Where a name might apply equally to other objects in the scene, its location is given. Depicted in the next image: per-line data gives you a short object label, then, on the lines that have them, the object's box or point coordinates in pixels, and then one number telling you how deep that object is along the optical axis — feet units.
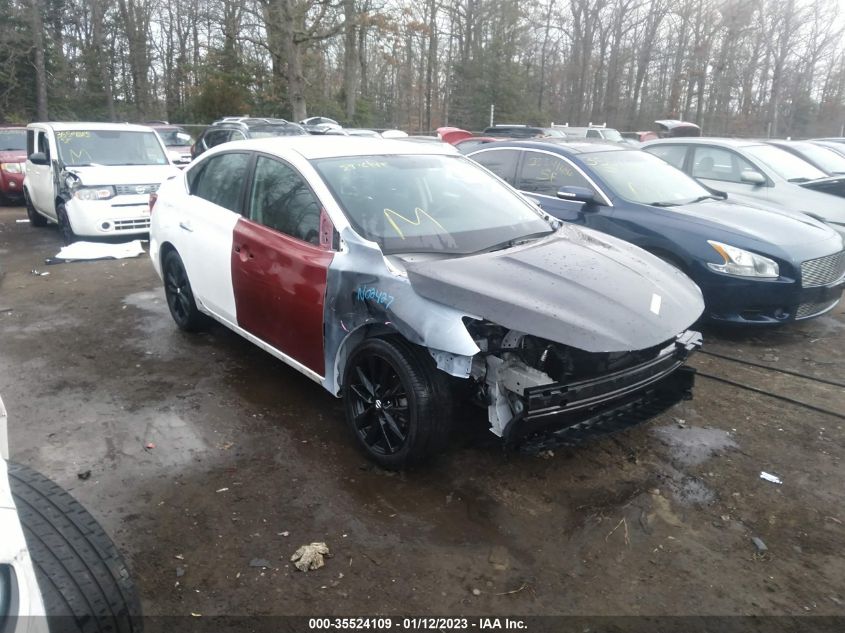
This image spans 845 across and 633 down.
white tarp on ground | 29.07
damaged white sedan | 10.48
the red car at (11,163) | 46.68
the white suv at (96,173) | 29.48
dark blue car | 17.85
